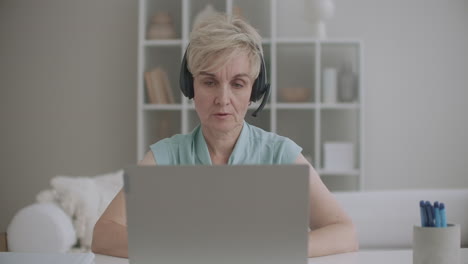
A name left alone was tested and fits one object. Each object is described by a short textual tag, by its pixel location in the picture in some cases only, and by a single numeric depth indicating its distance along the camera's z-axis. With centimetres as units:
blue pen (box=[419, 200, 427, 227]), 159
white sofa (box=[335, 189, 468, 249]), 280
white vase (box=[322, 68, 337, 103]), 422
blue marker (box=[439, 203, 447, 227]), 158
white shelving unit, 435
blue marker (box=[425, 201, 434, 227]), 158
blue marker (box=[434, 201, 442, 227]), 158
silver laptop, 141
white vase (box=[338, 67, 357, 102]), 423
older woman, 180
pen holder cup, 157
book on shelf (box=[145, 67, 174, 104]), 427
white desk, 170
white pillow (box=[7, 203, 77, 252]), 313
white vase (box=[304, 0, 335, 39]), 429
